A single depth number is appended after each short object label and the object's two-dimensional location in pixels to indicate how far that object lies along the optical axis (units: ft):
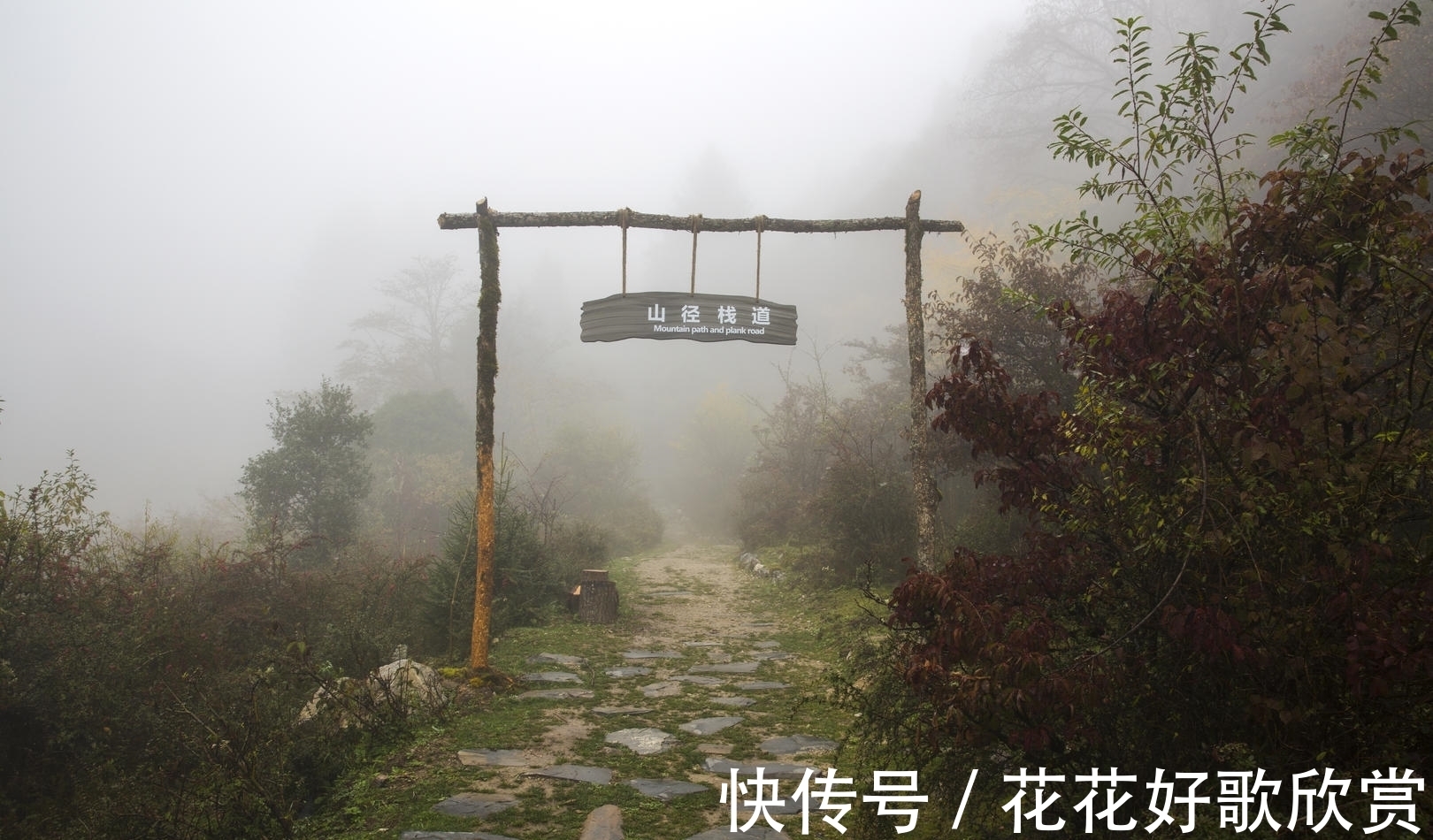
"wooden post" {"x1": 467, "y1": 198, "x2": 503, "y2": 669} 20.59
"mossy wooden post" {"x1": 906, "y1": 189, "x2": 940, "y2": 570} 20.98
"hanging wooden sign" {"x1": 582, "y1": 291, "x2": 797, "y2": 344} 22.43
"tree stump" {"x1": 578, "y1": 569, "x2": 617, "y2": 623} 29.85
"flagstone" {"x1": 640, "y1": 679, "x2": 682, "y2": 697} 20.43
